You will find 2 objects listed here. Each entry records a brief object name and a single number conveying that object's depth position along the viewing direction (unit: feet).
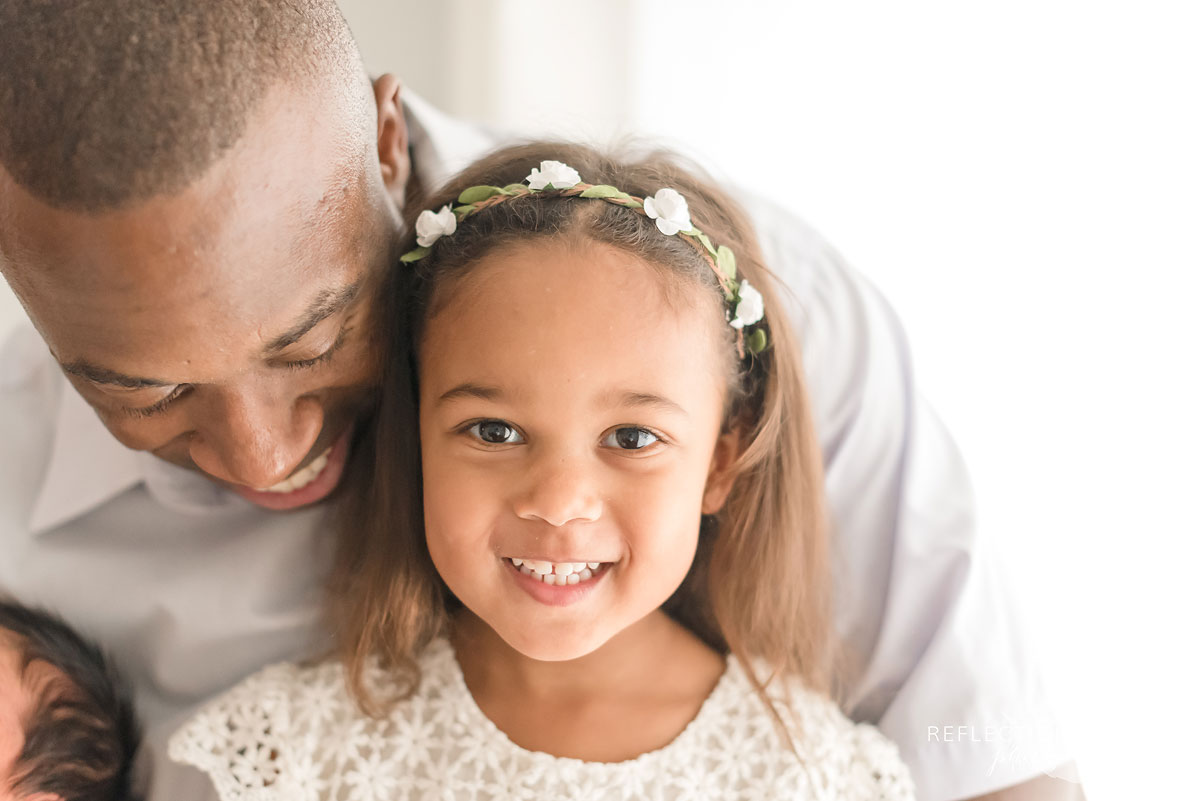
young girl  3.18
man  2.67
